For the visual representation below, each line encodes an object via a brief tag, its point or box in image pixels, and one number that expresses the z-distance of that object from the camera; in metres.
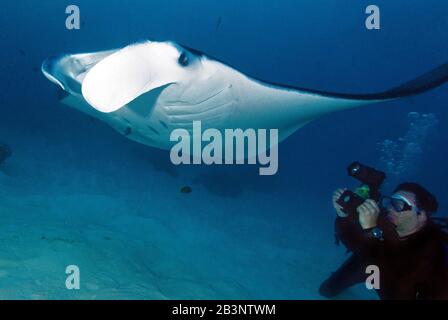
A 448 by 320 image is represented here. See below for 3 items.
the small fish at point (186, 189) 5.73
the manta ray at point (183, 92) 1.79
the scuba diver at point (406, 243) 2.38
